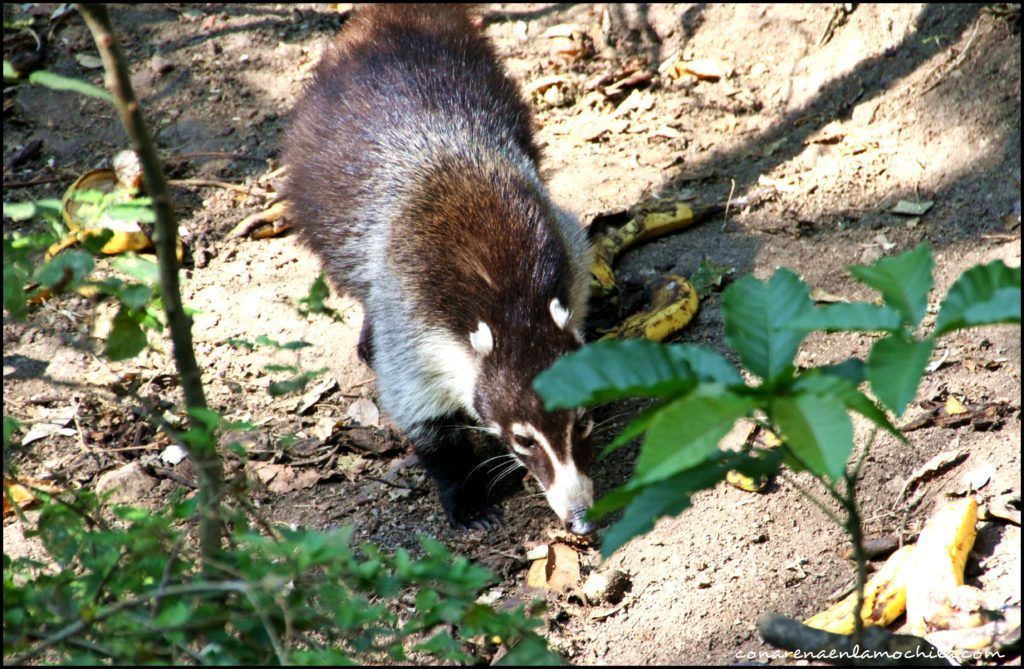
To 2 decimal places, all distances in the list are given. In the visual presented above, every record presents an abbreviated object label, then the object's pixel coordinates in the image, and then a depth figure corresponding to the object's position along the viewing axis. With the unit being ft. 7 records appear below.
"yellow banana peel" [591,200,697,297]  39.01
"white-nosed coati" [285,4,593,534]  28.81
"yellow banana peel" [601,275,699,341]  33.83
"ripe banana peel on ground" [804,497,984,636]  20.40
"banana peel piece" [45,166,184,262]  39.17
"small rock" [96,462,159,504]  31.07
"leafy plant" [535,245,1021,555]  12.53
